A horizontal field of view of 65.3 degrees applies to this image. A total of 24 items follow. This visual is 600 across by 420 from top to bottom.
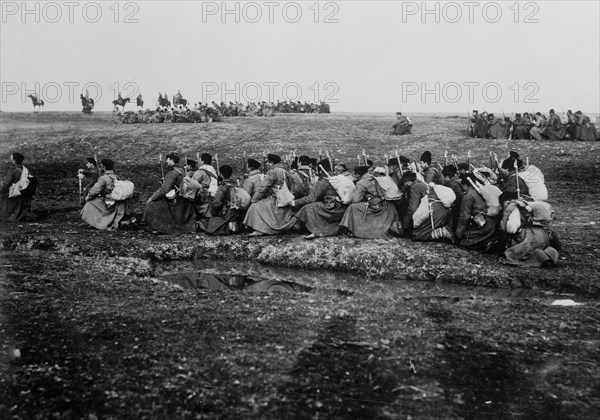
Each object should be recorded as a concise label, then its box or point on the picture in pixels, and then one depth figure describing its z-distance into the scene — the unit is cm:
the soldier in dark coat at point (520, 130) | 2155
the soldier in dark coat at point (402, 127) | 2208
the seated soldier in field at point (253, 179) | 1025
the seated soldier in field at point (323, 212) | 947
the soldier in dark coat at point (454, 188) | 901
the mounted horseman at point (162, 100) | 3881
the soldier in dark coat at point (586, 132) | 2066
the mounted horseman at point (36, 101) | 3546
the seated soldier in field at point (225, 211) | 1009
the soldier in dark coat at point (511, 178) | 830
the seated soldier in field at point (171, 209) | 1015
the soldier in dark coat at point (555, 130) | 2091
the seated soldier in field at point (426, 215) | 884
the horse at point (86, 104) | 3484
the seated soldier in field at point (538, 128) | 2125
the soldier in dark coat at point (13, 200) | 1079
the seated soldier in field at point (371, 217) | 924
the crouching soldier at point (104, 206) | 1030
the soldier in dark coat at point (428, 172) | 1018
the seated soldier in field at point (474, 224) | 838
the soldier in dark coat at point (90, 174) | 1102
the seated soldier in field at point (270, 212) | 980
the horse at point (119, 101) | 3502
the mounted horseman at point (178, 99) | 3660
